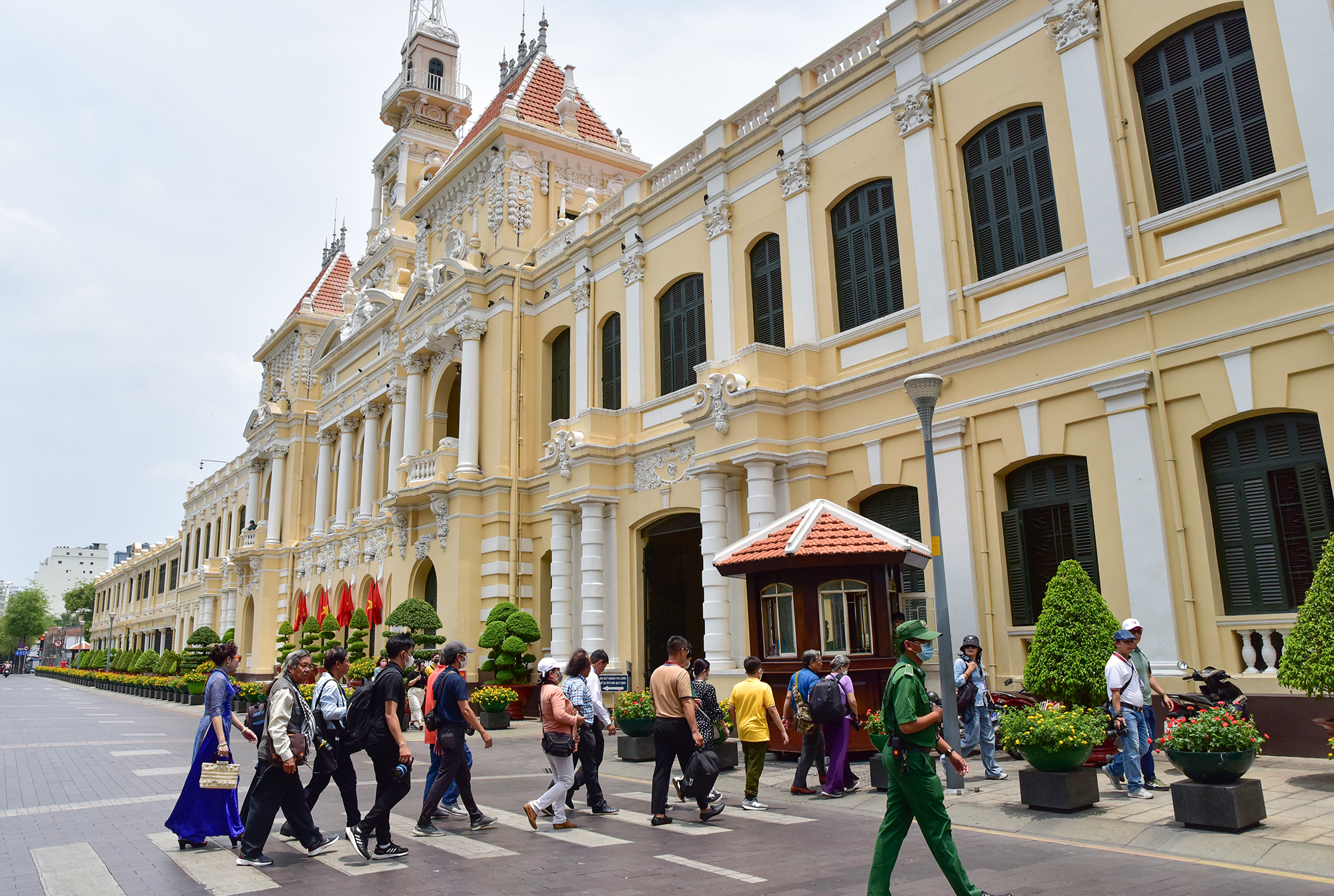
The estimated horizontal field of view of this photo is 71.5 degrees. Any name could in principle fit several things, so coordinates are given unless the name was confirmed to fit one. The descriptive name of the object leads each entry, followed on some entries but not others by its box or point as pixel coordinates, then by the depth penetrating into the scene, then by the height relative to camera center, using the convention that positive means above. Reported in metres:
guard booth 12.44 +0.69
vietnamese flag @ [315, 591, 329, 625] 35.71 +1.87
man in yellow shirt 10.02 -0.83
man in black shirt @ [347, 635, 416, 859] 7.93 -0.88
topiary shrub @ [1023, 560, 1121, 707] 10.80 -0.09
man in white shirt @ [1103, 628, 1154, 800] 9.20 -0.75
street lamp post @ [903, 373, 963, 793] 9.73 +0.61
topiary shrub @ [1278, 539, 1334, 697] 8.70 -0.15
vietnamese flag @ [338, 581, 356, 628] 31.83 +1.60
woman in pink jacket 9.12 -0.90
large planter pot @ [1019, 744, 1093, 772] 8.62 -1.11
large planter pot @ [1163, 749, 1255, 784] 7.55 -1.09
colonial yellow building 11.45 +5.24
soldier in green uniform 5.73 -0.89
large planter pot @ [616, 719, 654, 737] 13.84 -1.16
